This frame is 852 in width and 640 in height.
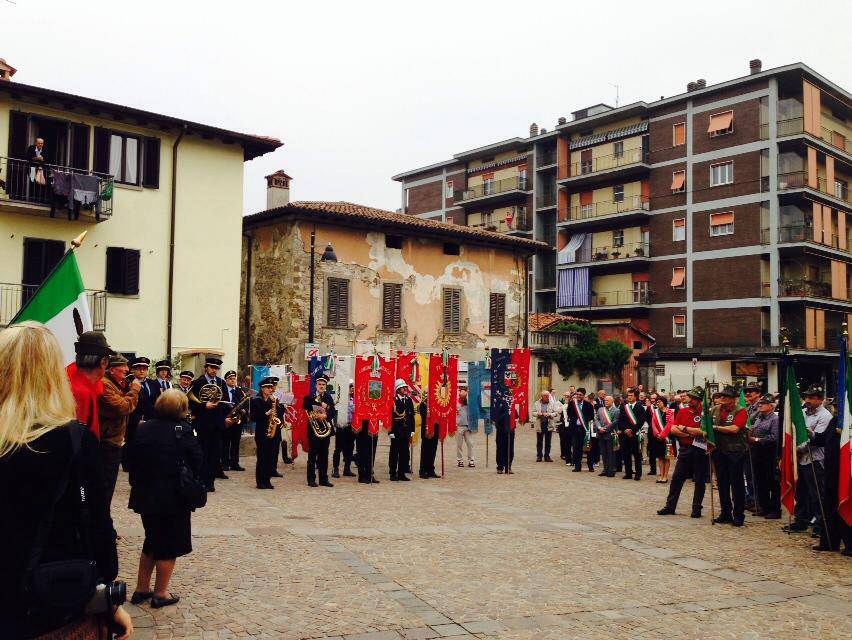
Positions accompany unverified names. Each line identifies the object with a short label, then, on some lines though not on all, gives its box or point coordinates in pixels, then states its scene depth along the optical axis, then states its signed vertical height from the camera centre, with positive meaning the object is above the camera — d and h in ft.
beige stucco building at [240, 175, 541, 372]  100.83 +9.73
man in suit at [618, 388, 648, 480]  56.90 -4.96
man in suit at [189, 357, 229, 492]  45.85 -3.87
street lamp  96.53 +5.39
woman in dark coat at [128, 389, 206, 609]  21.13 -3.66
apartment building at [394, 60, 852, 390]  142.72 +26.44
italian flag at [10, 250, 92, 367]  17.93 +1.07
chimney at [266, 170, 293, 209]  115.24 +23.96
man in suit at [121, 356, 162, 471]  42.42 -2.94
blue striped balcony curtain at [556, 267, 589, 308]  172.55 +15.63
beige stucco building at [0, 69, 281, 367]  75.31 +13.76
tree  135.95 +0.52
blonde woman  8.48 -1.42
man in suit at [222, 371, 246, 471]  49.62 -5.44
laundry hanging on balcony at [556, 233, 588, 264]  175.83 +24.20
